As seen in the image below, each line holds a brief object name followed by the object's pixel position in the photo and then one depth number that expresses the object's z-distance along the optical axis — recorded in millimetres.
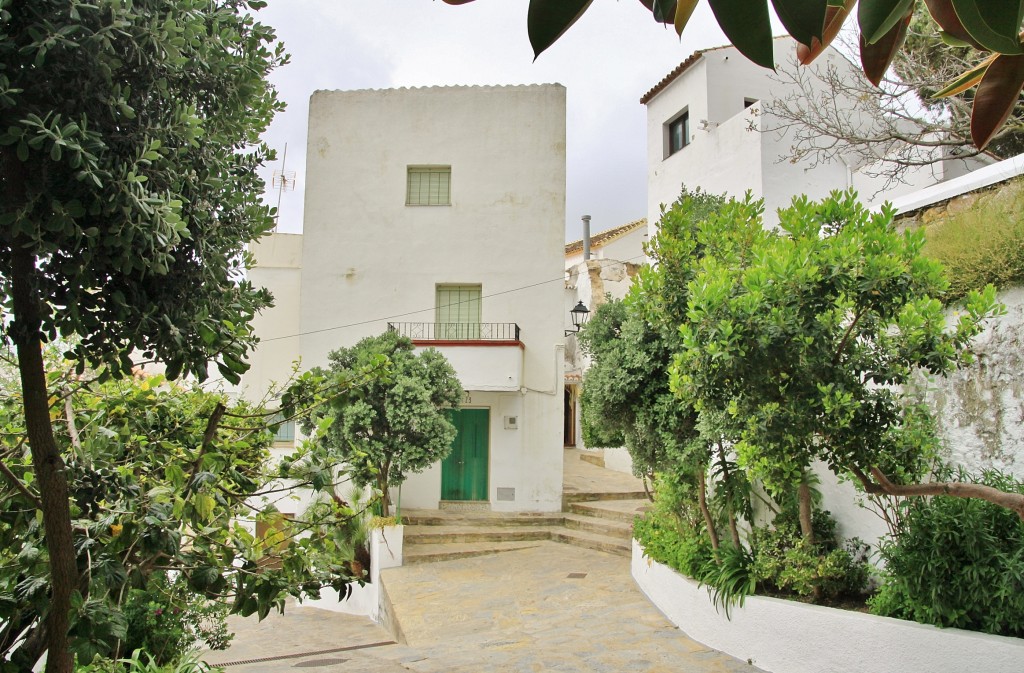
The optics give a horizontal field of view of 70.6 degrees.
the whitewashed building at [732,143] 11156
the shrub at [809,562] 6219
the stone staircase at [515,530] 12094
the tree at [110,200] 1852
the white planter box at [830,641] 4867
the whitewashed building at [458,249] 14547
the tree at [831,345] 5000
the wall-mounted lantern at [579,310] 15289
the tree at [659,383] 6703
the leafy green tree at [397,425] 11359
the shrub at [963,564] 4832
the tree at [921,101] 6941
